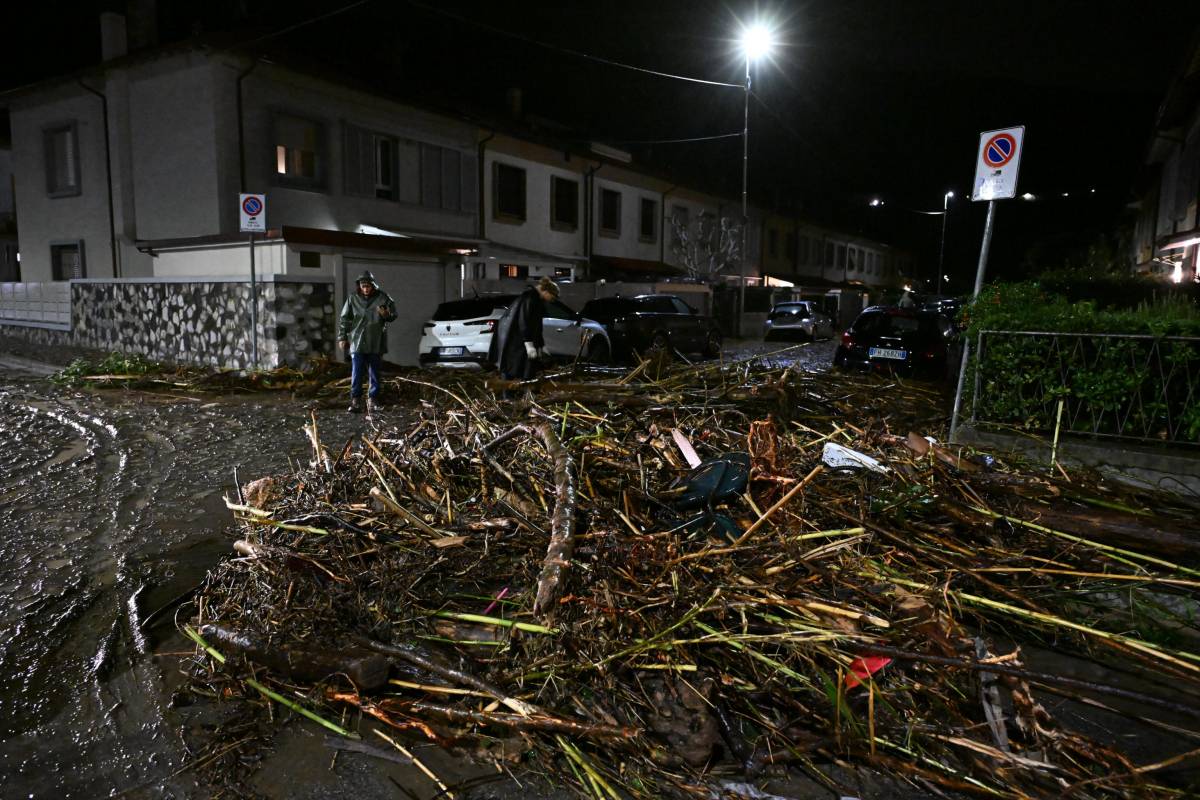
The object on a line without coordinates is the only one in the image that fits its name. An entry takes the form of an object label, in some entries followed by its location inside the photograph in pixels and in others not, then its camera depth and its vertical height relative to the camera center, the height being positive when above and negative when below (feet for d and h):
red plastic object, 10.27 -4.92
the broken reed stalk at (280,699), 9.90 -5.50
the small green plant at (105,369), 42.11 -4.57
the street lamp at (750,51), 67.00 +23.42
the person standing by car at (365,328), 33.88 -1.39
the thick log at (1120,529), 14.17 -4.02
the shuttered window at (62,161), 64.54 +11.00
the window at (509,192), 79.00 +11.48
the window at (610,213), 96.58 +11.65
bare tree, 111.45 +9.08
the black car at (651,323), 54.60 -1.36
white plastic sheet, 16.55 -3.30
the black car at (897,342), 40.37 -1.69
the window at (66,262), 66.64 +2.28
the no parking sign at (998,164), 23.98 +4.79
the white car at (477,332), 44.37 -1.93
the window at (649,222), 105.19 +11.54
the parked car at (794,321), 91.97 -1.53
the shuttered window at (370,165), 62.44 +11.17
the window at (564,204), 87.61 +11.55
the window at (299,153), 58.31 +11.15
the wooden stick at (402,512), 13.89 -4.04
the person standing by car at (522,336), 30.94 -1.45
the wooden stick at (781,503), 13.09 -3.57
